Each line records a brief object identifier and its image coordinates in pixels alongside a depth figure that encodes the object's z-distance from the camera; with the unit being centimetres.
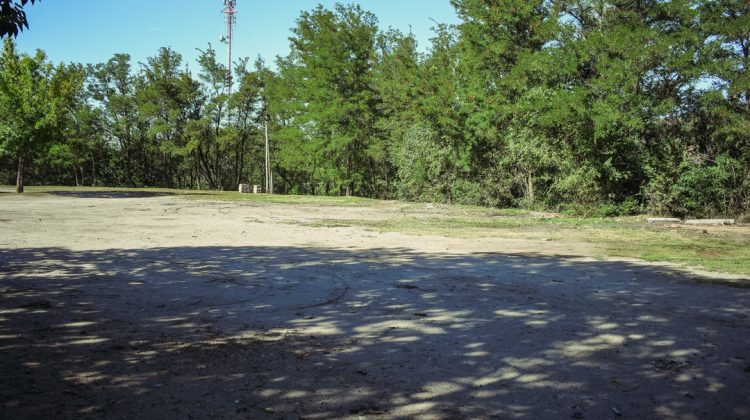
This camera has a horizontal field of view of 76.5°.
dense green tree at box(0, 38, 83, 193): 2286
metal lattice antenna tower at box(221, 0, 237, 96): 4409
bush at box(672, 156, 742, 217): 1541
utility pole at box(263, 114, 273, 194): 3967
